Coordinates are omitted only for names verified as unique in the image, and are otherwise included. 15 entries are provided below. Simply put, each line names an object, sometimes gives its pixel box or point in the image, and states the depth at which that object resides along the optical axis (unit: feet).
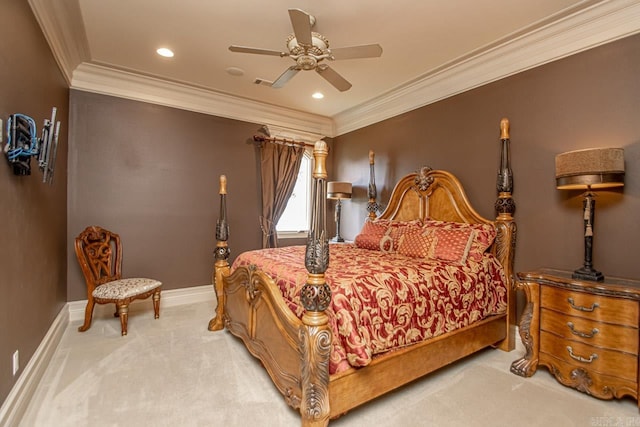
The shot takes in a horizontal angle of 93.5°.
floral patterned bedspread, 5.71
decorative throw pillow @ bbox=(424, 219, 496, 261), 9.04
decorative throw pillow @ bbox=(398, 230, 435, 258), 9.68
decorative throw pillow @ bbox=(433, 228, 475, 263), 8.92
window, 16.38
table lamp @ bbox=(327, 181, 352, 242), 14.90
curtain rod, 15.05
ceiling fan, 6.80
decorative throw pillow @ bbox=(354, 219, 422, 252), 11.12
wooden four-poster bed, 5.34
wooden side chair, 9.87
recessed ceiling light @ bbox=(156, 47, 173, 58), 10.04
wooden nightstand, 6.35
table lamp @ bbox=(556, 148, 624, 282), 6.84
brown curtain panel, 15.12
